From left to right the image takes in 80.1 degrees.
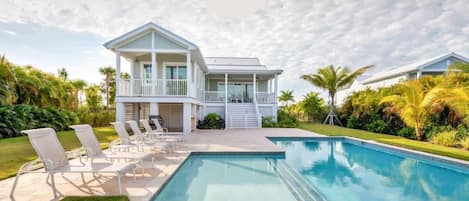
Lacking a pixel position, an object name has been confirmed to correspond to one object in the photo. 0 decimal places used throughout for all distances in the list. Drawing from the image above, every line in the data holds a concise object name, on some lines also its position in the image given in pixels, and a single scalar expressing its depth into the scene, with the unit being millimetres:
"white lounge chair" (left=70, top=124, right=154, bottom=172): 5793
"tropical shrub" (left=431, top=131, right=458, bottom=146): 11423
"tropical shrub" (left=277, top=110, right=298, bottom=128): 21078
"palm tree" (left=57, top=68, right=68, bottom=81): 30800
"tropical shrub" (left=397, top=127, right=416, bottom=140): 14881
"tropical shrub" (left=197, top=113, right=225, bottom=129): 18844
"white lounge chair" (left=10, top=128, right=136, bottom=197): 4516
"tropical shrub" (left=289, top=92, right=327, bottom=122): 25344
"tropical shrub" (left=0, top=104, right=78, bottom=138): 12093
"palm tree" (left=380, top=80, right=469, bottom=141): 12362
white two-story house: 14531
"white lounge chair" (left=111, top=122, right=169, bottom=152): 7951
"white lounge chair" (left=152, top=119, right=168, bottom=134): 12301
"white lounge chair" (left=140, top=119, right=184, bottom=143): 9973
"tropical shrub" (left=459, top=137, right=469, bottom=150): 10456
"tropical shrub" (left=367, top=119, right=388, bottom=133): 17484
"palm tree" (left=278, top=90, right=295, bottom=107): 35956
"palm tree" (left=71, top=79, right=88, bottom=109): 26470
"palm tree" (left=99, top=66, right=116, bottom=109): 29484
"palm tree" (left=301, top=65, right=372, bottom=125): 23812
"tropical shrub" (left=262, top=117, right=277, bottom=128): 20375
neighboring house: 22719
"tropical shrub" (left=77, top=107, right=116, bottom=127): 18625
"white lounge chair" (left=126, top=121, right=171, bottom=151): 8844
